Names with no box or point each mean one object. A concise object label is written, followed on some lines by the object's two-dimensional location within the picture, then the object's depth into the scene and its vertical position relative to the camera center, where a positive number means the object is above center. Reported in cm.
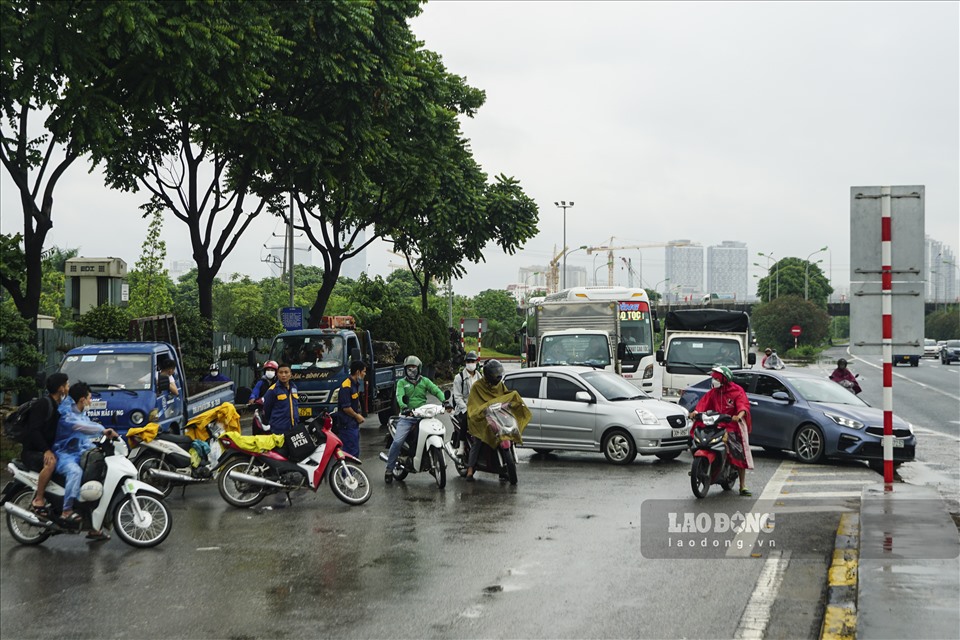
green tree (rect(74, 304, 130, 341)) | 2375 +2
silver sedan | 1605 -140
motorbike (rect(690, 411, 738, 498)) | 1232 -146
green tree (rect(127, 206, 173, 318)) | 4556 +202
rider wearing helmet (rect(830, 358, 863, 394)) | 2267 -112
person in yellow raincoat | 1388 -101
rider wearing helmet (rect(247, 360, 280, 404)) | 1542 -85
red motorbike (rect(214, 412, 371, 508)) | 1209 -168
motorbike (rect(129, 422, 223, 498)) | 1241 -167
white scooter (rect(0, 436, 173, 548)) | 988 -169
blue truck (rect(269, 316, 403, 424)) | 2064 -79
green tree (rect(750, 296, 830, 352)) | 9175 +49
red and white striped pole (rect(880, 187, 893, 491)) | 1096 +28
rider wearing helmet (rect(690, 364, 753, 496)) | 1245 -97
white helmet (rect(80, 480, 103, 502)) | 983 -155
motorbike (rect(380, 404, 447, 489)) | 1364 -159
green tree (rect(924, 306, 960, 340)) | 12225 +23
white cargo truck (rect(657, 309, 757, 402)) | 2709 -74
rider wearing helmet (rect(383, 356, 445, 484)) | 1406 -93
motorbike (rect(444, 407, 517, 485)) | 1385 -179
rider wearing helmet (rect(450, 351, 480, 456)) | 1507 -102
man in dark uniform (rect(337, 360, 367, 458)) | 1366 -110
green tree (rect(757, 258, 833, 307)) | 14325 +635
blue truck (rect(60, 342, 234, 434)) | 1509 -86
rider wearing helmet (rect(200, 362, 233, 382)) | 1889 -95
